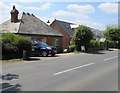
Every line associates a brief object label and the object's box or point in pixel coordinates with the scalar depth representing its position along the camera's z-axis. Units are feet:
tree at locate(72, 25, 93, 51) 107.24
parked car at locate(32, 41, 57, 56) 75.05
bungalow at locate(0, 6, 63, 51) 96.68
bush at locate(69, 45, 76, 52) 107.00
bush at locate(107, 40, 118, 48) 171.32
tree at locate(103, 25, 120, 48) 192.50
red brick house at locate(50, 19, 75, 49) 154.11
